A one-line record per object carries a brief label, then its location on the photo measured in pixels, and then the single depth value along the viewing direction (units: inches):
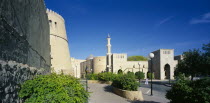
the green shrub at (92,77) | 863.4
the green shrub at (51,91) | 115.1
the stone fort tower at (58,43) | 852.2
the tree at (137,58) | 2868.1
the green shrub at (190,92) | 209.4
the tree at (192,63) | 822.8
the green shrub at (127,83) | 411.5
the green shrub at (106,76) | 709.3
